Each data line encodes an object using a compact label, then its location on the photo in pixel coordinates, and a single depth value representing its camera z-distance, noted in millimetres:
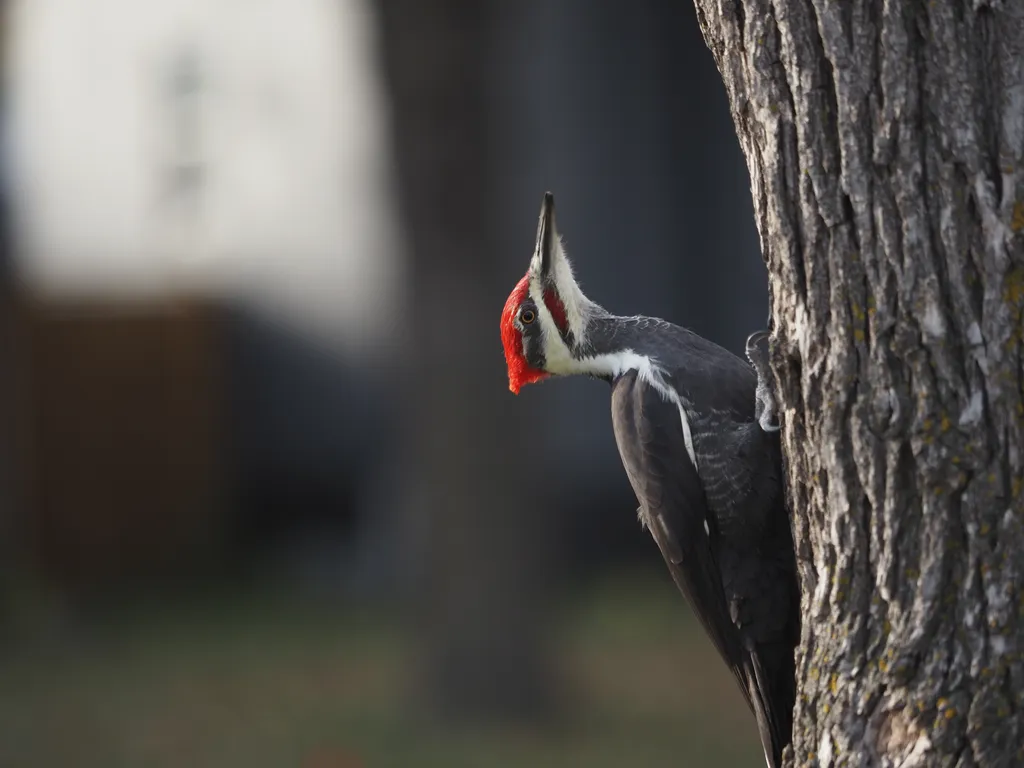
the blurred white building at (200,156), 19766
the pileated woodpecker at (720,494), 6441
